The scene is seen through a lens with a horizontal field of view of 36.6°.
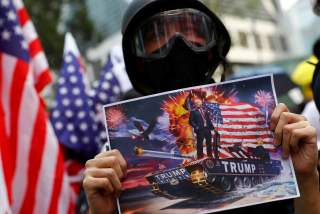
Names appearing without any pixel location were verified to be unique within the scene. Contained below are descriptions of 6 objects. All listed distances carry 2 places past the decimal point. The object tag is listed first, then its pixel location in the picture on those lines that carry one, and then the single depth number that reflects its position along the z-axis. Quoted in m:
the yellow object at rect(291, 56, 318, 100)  5.23
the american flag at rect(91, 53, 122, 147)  4.49
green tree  18.92
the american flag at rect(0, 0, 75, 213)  3.20
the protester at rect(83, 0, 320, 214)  1.74
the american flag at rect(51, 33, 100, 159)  4.26
